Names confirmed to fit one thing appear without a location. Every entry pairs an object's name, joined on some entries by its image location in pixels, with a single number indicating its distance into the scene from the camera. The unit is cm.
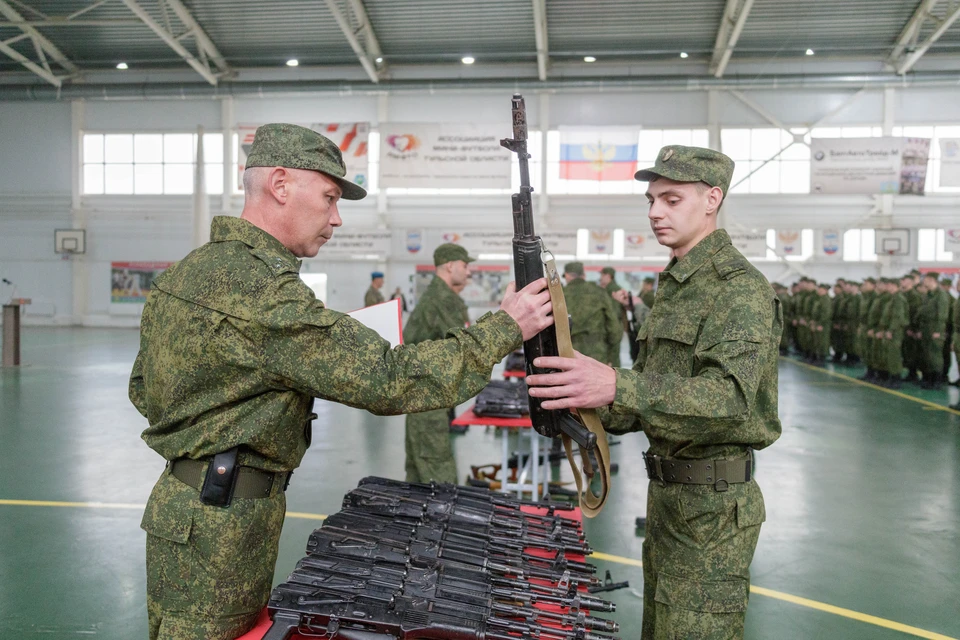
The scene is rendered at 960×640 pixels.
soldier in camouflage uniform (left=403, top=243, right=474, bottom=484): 532
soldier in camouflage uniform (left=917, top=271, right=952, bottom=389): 1228
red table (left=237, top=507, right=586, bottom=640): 191
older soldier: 174
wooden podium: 1312
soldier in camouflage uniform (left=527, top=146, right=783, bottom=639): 192
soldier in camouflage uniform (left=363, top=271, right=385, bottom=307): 1321
